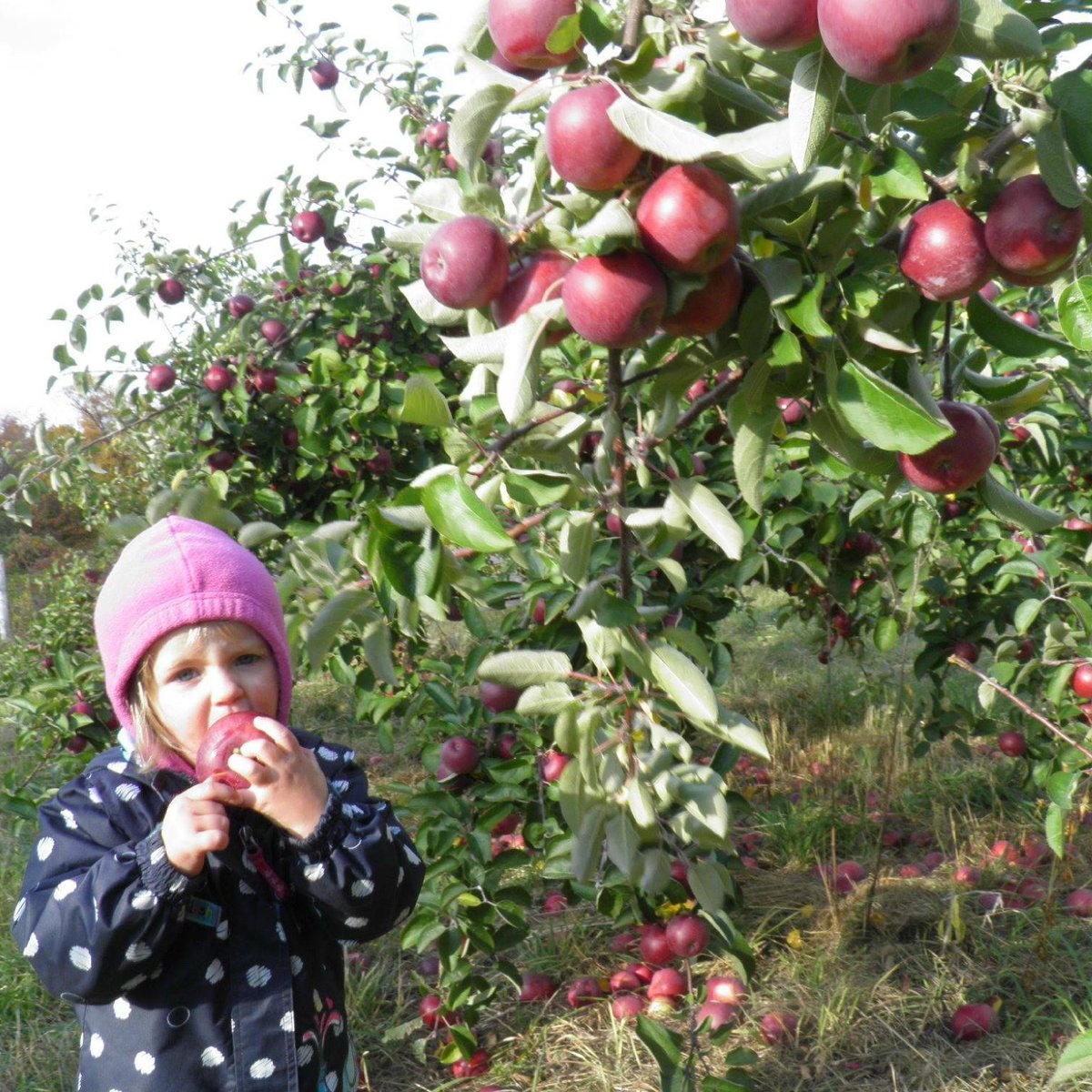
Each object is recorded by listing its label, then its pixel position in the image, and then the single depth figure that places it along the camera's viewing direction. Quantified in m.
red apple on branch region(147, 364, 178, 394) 2.64
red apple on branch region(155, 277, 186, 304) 2.83
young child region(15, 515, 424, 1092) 1.15
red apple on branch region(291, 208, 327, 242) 2.66
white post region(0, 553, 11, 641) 7.83
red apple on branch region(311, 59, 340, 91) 2.97
